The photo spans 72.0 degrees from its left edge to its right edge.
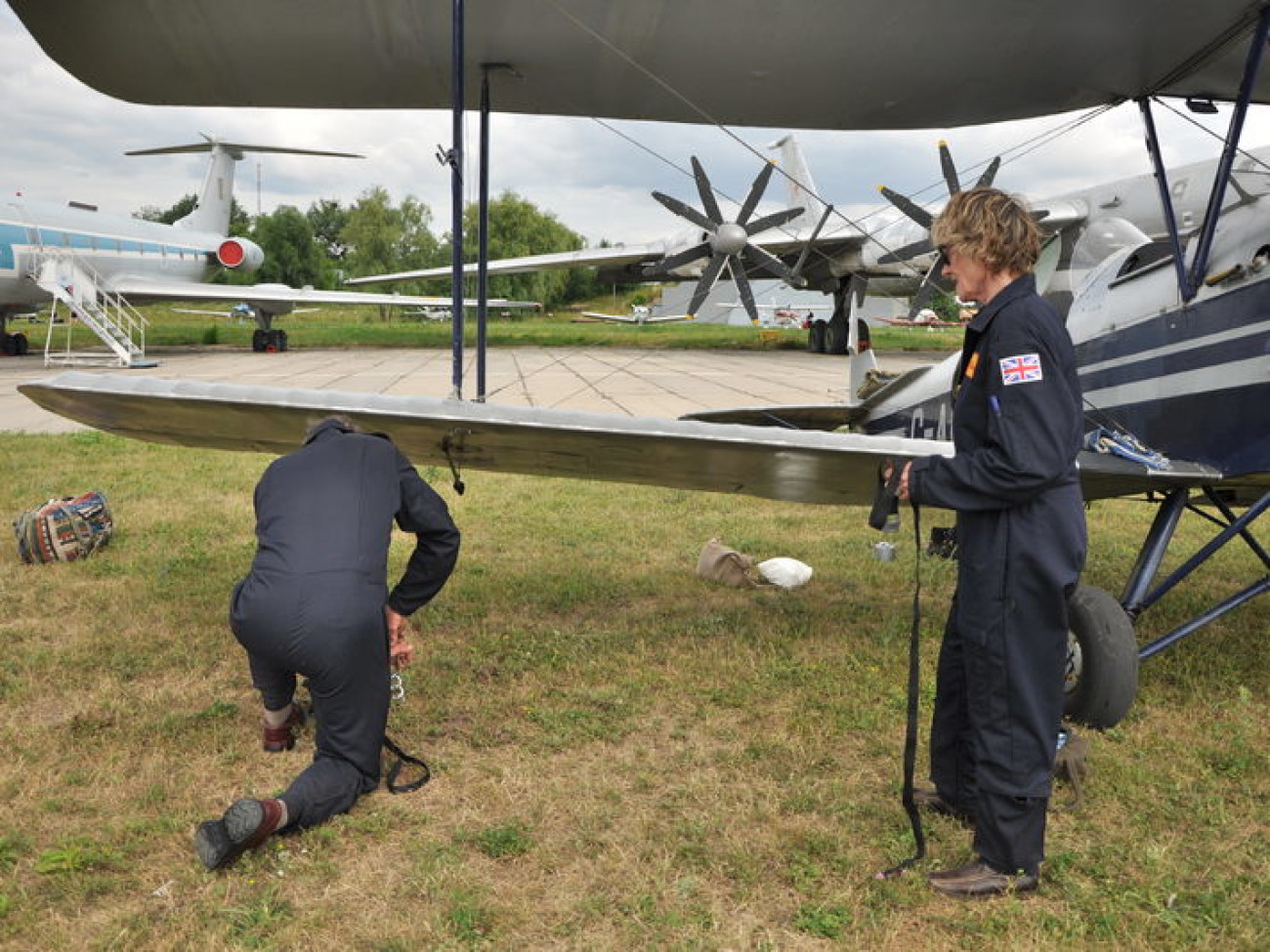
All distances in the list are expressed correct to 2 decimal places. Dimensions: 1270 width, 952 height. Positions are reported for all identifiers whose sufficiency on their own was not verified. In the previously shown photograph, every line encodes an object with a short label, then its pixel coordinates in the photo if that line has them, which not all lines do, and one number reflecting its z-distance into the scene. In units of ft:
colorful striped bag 19.16
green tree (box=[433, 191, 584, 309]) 192.13
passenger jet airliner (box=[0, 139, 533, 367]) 75.15
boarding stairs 70.54
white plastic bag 18.93
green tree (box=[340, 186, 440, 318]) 264.31
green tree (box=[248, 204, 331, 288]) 266.36
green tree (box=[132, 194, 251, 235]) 294.87
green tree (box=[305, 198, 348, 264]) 348.59
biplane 12.11
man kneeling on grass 9.57
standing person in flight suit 7.62
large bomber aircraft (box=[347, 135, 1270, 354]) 30.50
